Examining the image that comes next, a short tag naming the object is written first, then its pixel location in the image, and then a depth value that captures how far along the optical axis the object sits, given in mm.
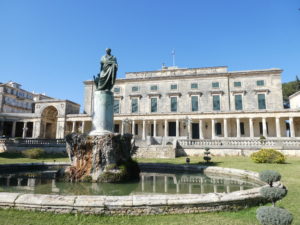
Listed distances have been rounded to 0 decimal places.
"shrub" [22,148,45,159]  21156
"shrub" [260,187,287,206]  3900
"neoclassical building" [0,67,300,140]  37656
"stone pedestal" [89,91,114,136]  10078
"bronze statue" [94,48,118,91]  10734
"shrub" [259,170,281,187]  4714
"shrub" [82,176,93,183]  8785
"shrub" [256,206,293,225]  2922
